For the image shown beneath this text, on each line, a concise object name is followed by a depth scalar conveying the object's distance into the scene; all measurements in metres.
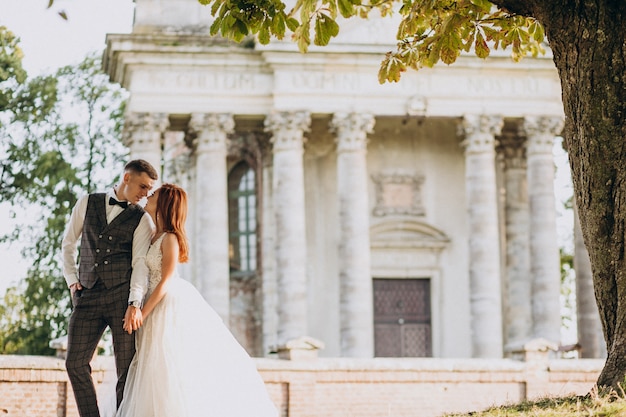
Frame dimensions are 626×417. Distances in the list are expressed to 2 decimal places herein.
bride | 10.62
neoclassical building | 31.97
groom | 10.48
